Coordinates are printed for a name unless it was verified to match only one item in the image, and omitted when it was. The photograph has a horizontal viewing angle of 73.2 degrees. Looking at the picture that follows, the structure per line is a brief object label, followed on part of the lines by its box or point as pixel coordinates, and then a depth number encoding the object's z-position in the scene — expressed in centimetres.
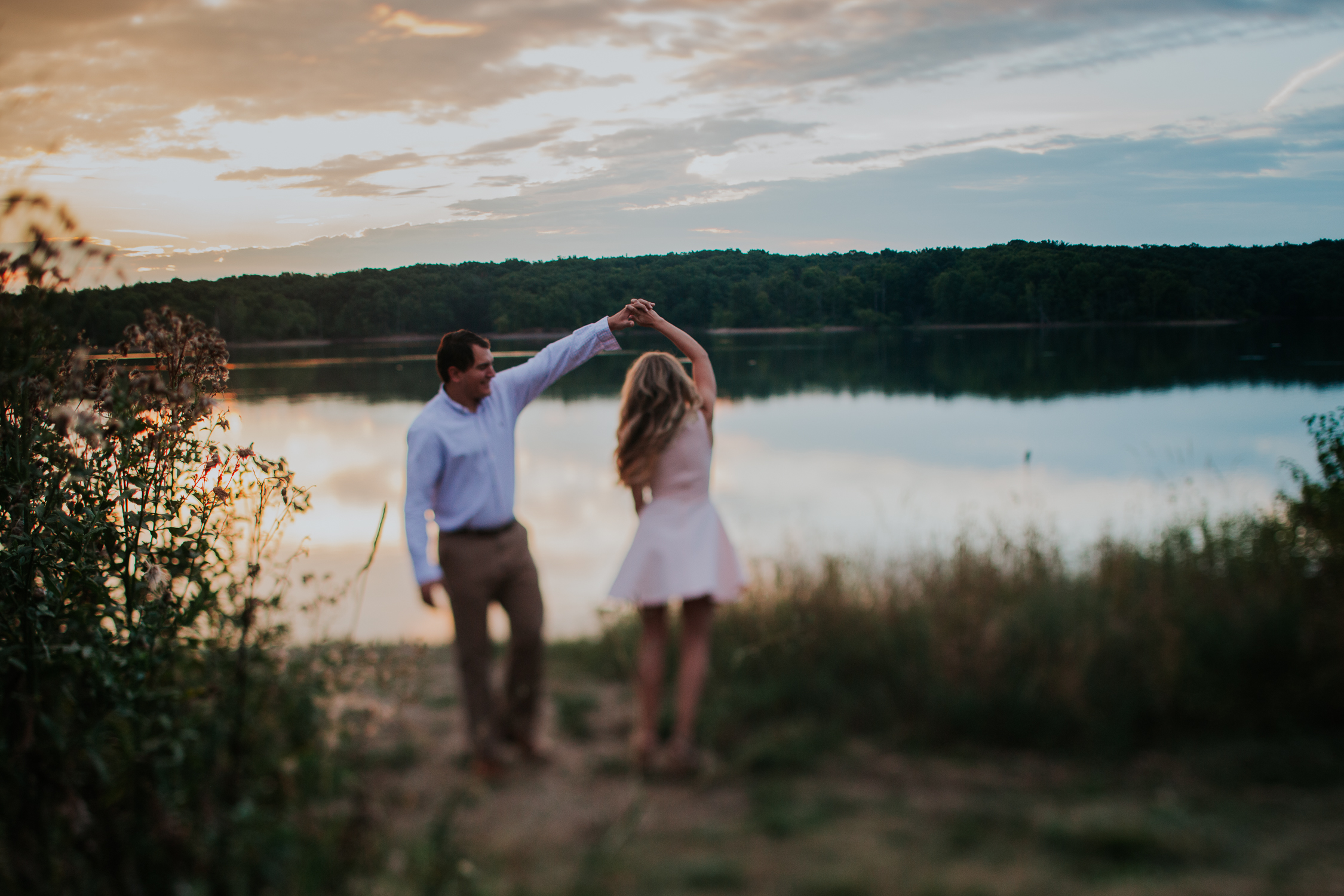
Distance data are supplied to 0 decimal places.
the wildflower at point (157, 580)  404
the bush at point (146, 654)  230
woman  338
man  348
